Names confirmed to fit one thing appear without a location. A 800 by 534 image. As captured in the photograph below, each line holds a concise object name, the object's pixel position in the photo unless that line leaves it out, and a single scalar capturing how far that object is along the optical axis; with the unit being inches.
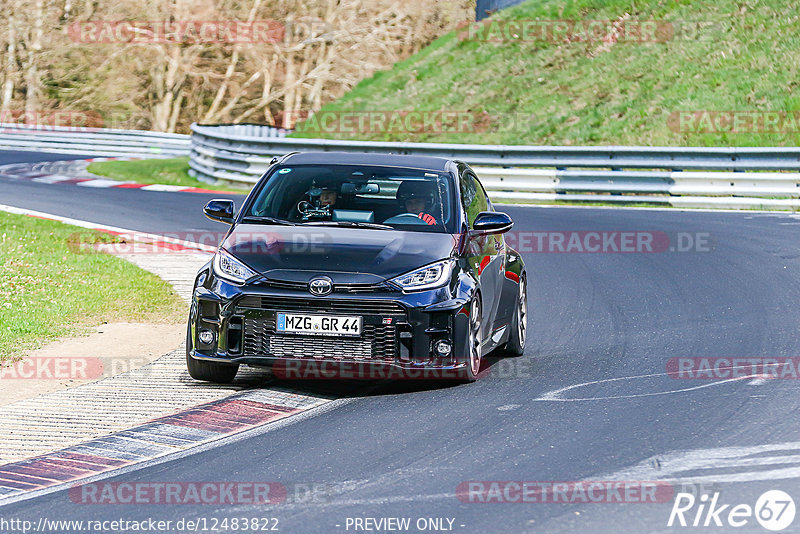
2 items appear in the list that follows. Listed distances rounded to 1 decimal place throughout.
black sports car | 637.9
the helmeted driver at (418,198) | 725.9
